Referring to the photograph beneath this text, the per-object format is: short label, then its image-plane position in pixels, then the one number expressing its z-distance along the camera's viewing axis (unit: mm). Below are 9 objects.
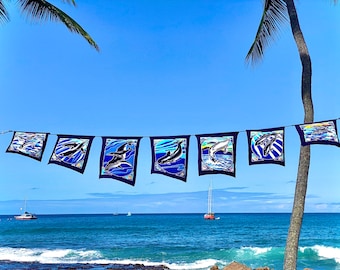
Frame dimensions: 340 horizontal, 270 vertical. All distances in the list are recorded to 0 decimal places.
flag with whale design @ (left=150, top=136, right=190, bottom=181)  9109
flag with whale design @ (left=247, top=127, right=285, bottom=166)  8523
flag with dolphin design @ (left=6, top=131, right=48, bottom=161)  9656
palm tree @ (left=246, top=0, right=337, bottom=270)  7700
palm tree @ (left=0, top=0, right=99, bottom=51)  10125
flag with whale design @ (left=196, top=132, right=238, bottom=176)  8930
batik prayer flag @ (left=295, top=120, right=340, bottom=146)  7887
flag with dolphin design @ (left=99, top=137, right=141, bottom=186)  9250
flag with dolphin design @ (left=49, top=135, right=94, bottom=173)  9438
